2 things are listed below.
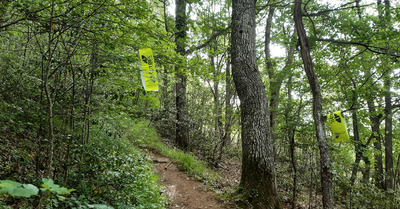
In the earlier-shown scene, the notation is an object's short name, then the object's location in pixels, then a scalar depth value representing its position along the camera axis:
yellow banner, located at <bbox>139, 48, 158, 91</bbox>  3.33
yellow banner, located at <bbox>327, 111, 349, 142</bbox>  3.94
